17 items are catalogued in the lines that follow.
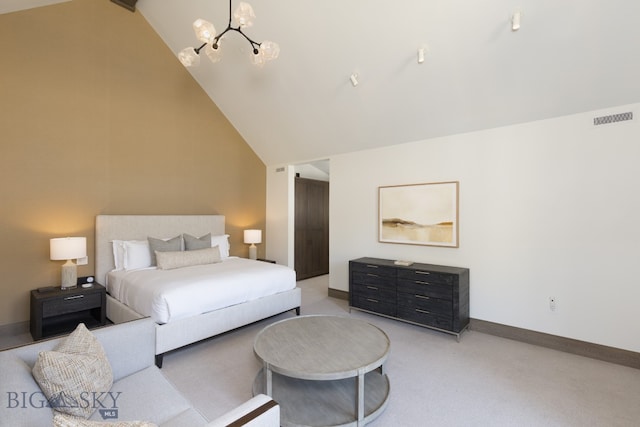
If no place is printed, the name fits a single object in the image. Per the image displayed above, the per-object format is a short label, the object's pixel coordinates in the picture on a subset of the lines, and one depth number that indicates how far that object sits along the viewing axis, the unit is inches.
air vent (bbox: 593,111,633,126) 108.1
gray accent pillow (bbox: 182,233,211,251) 166.4
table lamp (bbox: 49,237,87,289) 128.6
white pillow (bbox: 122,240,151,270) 149.6
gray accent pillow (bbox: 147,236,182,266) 155.4
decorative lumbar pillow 145.1
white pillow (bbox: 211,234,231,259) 184.9
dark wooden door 239.1
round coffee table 75.9
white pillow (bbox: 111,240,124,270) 151.7
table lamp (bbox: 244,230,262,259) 211.0
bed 110.0
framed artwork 148.3
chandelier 92.3
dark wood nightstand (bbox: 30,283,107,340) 120.3
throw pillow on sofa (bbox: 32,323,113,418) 51.3
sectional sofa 44.7
